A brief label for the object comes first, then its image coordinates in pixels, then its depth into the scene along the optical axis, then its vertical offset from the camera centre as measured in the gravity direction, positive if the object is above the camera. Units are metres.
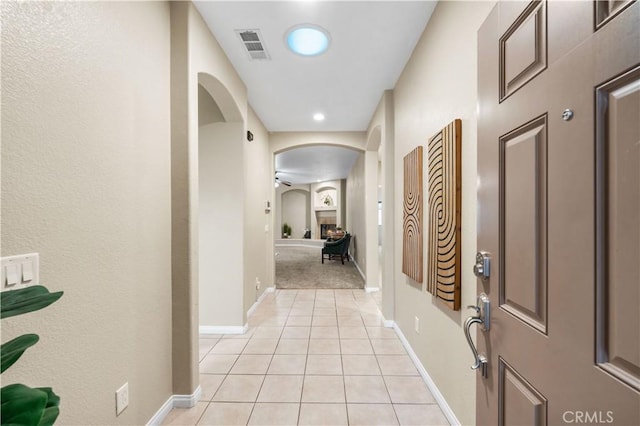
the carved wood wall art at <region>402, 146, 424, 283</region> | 2.17 -0.06
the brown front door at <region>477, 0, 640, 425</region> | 0.53 -0.01
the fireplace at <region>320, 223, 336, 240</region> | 13.27 -0.84
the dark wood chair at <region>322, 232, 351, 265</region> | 7.52 -1.03
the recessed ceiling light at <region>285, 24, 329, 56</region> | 2.12 +1.41
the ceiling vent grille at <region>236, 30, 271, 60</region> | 2.15 +1.42
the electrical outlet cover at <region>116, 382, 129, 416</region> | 1.34 -0.94
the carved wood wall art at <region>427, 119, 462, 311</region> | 1.56 -0.02
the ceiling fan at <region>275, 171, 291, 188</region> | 11.31 +1.27
